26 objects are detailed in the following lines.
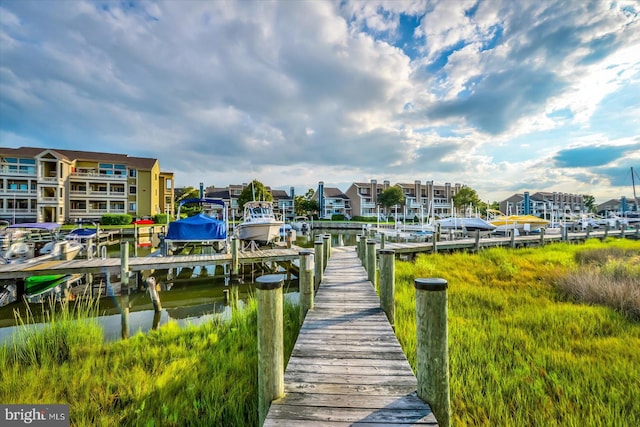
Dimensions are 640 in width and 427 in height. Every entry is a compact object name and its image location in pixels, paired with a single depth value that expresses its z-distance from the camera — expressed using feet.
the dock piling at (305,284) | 16.72
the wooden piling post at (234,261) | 38.96
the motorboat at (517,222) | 75.73
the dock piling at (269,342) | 8.42
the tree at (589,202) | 273.46
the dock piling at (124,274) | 31.95
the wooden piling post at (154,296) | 27.37
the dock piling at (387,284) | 16.76
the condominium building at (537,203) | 228.22
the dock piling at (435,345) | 8.16
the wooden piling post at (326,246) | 31.32
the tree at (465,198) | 187.53
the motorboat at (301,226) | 130.00
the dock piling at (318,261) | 22.88
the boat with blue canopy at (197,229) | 45.70
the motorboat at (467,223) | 61.05
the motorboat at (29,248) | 39.91
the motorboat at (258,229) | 52.49
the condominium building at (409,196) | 198.39
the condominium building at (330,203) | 203.10
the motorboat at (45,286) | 33.37
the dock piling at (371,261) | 23.71
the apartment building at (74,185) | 102.58
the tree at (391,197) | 180.55
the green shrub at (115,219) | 105.19
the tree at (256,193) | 152.76
